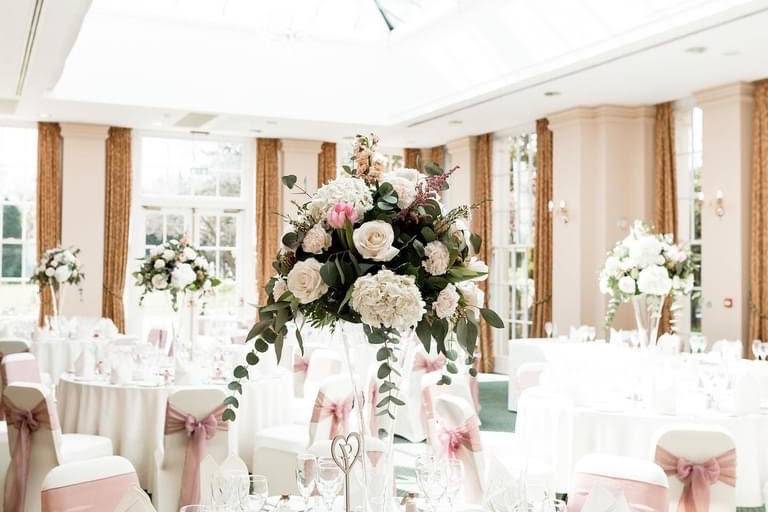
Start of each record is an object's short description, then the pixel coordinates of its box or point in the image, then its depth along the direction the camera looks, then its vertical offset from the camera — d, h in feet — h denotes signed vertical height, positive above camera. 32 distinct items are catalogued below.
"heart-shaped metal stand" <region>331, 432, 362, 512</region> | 8.47 -1.93
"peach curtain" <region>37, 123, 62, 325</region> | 41.42 +3.92
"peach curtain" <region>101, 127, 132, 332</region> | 42.37 +2.48
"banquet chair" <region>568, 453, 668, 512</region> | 10.53 -2.64
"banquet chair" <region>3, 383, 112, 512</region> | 16.46 -3.37
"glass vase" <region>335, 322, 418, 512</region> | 8.38 -1.56
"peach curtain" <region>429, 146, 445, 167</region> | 48.88 +6.78
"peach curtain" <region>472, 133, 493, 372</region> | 43.29 +3.06
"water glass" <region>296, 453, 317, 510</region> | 8.93 -2.14
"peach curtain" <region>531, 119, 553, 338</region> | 38.99 +1.70
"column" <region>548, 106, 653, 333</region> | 35.86 +3.54
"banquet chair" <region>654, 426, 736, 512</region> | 12.78 -2.94
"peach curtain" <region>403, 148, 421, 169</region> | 49.88 +6.89
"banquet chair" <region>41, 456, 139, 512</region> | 9.97 -2.61
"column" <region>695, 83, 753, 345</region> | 30.78 +2.32
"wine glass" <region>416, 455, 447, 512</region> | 9.23 -2.29
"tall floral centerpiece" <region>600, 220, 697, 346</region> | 21.39 +0.03
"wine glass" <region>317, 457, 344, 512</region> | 8.84 -2.18
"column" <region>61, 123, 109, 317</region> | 41.75 +3.14
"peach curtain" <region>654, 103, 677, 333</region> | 34.55 +3.98
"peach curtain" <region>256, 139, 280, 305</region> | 45.57 +3.59
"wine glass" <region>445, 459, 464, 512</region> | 9.24 -2.26
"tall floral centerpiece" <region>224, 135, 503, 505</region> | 7.64 +0.02
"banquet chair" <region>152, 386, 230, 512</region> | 16.66 -3.39
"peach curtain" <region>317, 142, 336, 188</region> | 46.96 +6.10
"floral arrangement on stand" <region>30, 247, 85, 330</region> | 33.78 +0.02
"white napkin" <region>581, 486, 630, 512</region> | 8.48 -2.32
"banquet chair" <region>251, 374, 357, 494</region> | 17.70 -3.68
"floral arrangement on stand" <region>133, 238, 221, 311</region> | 24.09 -0.03
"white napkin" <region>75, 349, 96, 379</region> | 20.75 -2.36
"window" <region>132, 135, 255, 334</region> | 44.65 +3.46
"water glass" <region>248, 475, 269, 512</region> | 9.32 -2.49
